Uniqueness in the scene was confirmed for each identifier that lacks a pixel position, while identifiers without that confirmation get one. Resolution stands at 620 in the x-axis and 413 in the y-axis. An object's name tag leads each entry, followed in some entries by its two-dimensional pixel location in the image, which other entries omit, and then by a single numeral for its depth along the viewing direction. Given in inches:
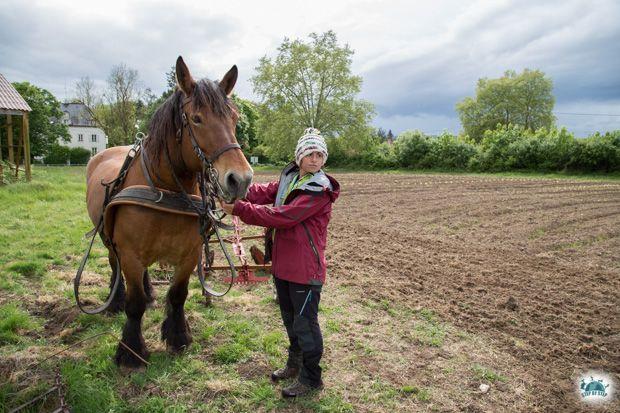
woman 104.4
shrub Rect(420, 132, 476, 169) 1187.3
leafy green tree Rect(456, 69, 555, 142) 1893.5
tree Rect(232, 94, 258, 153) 1683.6
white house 2251.5
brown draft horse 96.0
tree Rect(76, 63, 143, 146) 1633.9
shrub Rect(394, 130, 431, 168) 1282.0
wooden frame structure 582.9
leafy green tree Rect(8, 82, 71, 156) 1337.4
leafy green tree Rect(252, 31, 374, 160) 1483.8
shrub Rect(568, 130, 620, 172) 924.0
